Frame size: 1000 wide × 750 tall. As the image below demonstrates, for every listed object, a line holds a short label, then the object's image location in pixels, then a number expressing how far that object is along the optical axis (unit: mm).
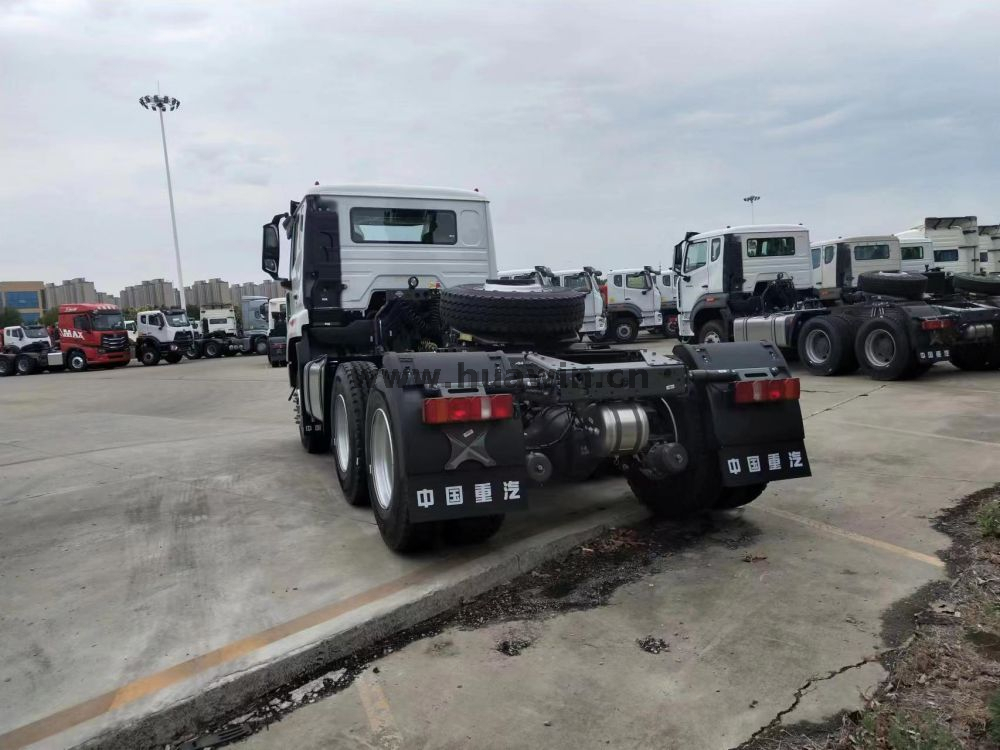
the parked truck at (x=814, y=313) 11031
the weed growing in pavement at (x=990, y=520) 4324
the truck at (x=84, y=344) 29641
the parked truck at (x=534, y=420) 3727
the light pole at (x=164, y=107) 44659
